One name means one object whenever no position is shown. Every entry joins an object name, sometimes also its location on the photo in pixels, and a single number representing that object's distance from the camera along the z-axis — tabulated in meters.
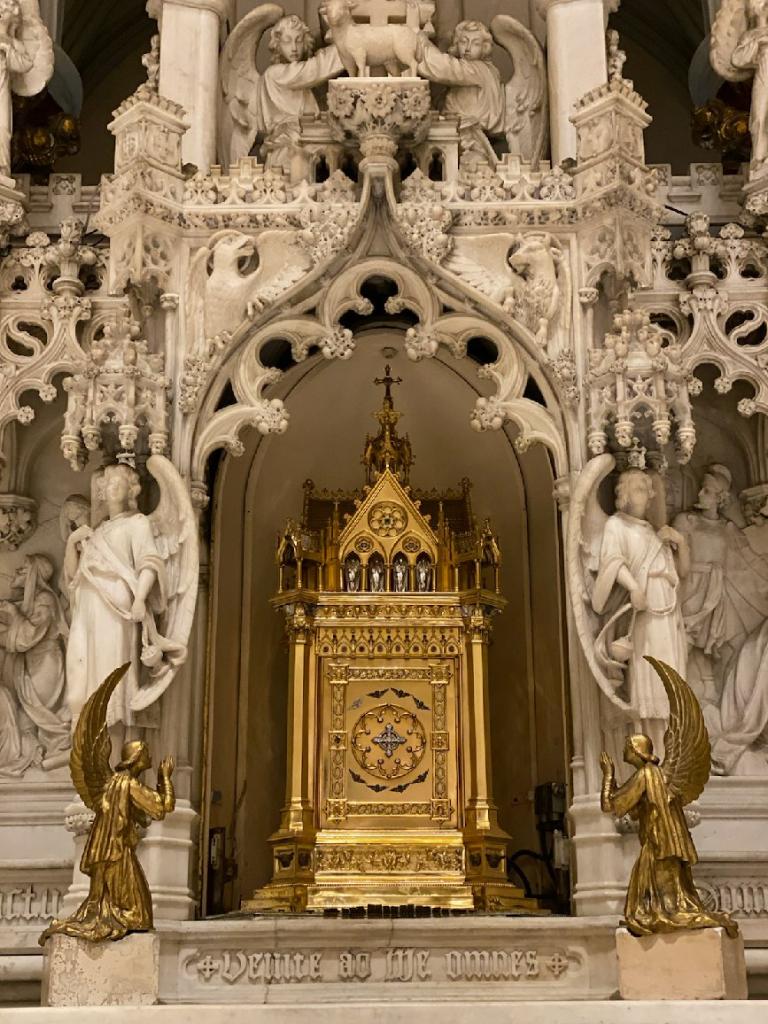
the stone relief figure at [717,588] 8.66
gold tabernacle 8.62
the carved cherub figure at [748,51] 8.72
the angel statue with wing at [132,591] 7.61
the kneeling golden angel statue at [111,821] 6.45
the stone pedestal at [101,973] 6.29
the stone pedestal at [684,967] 6.20
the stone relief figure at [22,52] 8.86
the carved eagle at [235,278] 8.51
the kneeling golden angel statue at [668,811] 6.38
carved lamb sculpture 9.05
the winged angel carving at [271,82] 9.41
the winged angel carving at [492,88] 9.38
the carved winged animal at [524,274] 8.47
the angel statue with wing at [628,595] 7.61
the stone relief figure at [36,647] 8.58
